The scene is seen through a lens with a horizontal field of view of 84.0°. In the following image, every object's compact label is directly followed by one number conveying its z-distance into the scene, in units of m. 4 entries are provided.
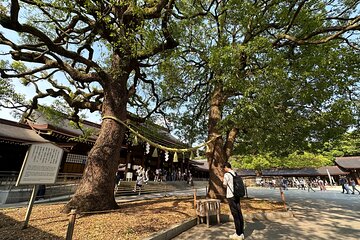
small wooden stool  6.31
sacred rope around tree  5.57
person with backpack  5.05
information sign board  4.75
